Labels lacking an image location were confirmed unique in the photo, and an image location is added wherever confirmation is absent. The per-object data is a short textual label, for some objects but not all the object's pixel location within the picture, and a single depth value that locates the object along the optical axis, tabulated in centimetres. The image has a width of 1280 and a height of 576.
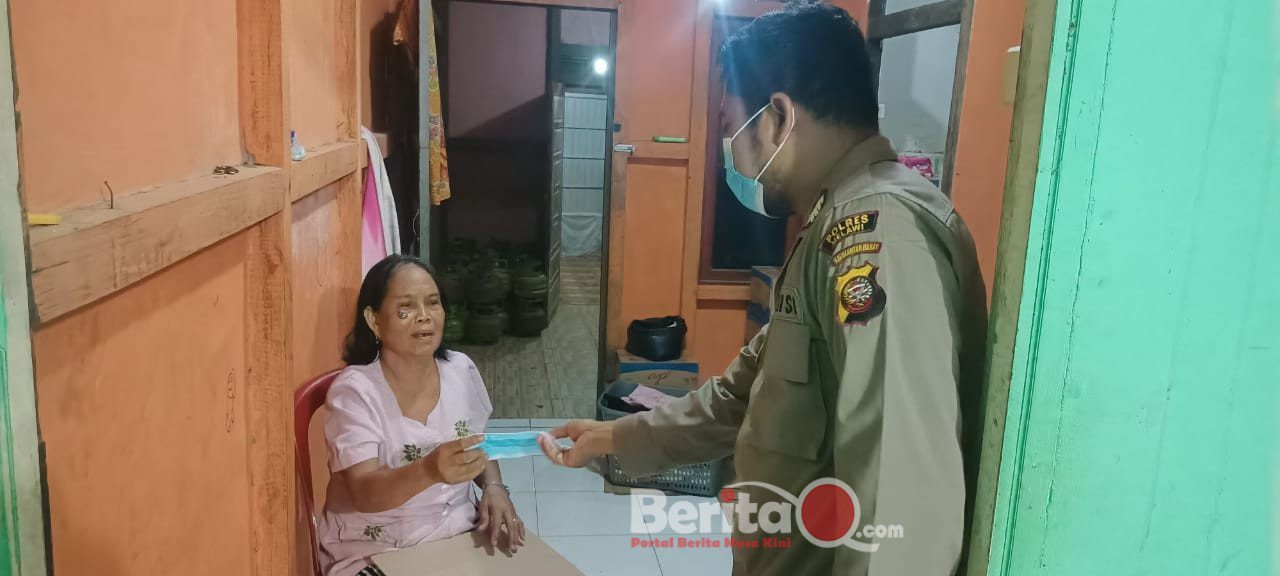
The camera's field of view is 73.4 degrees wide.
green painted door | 85
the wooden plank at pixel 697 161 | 421
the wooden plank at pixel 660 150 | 426
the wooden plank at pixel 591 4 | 405
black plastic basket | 358
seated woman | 167
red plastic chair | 172
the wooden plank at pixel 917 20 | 254
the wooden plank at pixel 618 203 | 412
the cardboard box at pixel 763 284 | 422
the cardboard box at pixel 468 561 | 171
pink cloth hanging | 258
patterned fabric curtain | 337
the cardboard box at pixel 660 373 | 414
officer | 95
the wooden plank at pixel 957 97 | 244
